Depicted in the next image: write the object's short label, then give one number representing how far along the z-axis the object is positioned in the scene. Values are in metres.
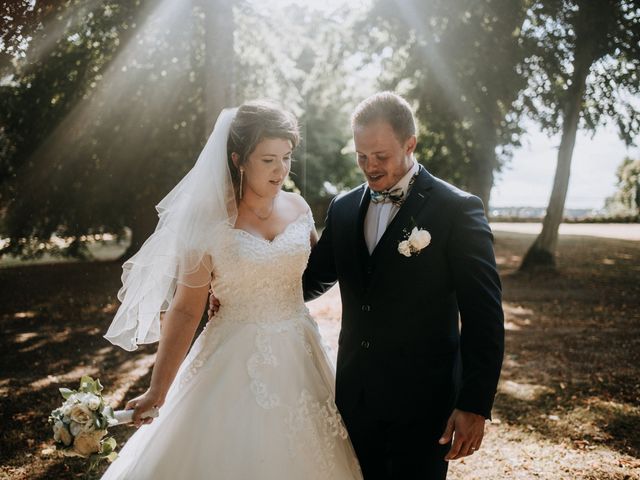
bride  2.61
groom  2.48
